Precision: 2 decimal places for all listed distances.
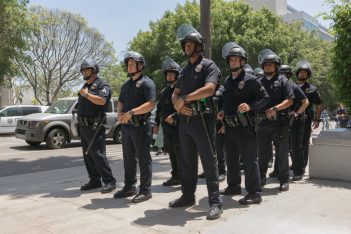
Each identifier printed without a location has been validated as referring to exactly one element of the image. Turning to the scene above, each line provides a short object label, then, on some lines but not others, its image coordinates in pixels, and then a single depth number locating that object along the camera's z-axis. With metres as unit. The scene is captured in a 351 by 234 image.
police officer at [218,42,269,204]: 5.09
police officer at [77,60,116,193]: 5.88
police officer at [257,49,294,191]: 5.88
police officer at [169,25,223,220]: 4.63
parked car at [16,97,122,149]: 12.98
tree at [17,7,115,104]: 32.78
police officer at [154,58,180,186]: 6.20
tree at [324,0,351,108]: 6.69
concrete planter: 6.43
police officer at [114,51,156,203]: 5.36
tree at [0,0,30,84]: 17.89
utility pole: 10.05
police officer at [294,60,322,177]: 7.08
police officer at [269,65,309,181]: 6.55
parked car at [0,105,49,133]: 19.39
